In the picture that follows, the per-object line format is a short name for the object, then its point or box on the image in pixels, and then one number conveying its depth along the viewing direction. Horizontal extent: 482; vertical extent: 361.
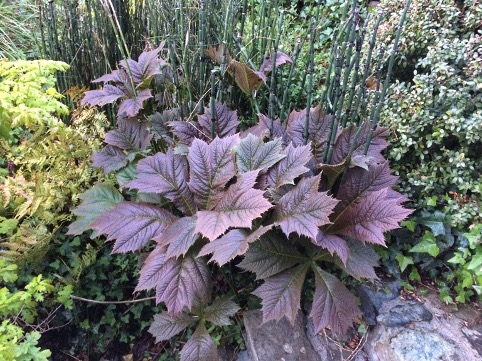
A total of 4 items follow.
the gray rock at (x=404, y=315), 1.82
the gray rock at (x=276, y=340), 1.79
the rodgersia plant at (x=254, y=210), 1.53
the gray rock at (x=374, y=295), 1.88
